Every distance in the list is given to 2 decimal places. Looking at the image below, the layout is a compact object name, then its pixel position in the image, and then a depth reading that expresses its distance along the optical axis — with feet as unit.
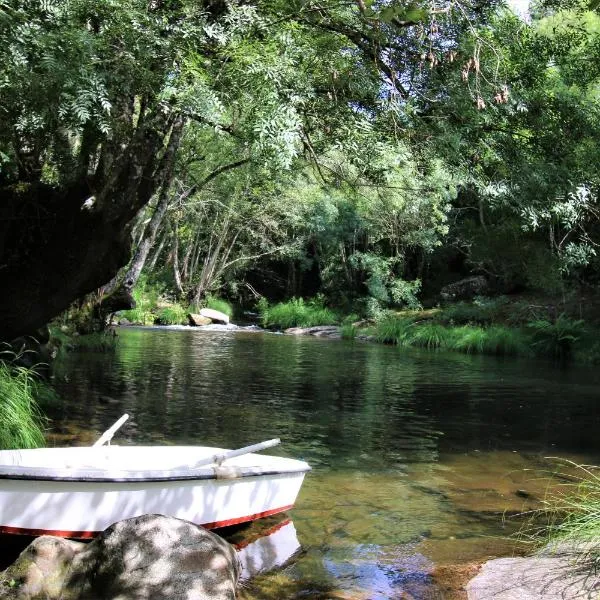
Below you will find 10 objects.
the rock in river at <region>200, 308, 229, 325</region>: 109.81
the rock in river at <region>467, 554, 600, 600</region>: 13.57
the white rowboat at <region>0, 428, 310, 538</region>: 15.98
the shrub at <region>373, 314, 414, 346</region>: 88.07
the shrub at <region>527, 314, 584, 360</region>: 75.77
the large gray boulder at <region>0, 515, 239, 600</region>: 13.79
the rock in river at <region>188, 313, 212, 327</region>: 105.40
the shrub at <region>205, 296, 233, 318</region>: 119.65
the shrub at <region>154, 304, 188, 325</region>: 105.29
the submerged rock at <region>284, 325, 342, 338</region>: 99.76
